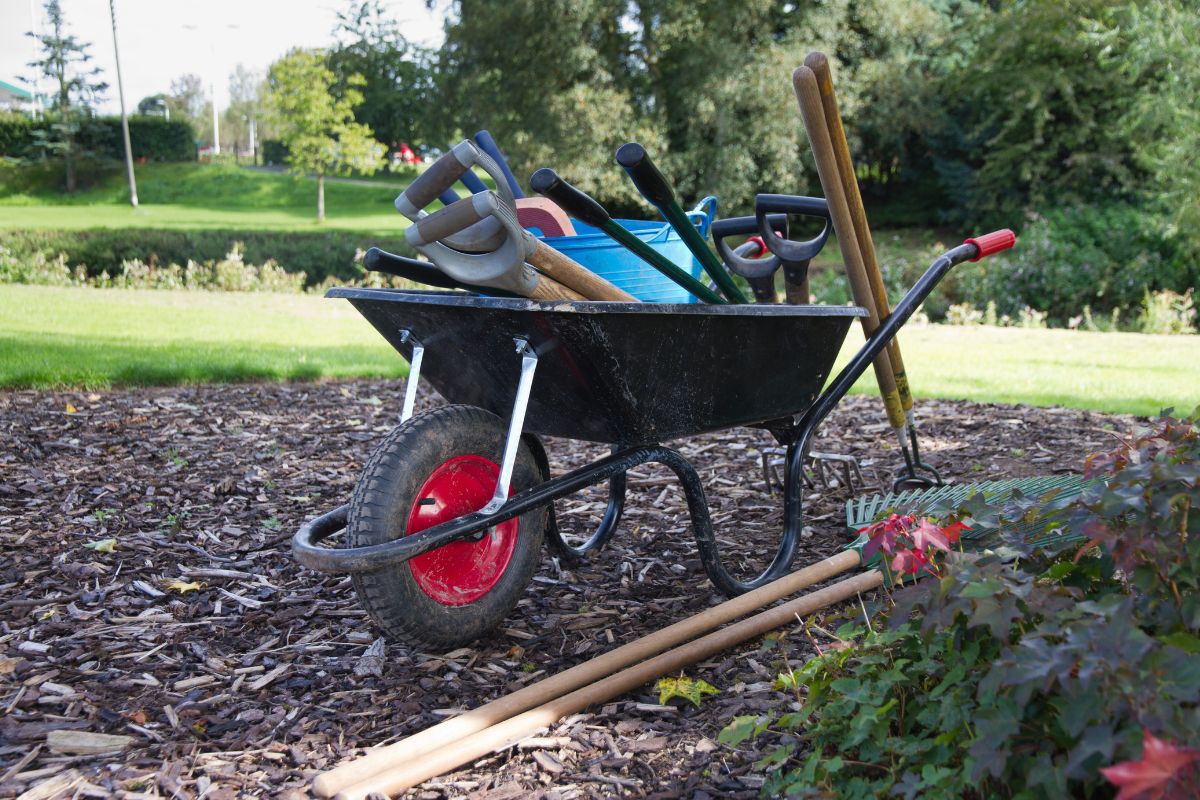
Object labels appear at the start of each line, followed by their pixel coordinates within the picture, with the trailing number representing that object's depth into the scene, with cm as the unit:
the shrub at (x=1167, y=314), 1184
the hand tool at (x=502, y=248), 206
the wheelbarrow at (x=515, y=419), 221
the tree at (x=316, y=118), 2738
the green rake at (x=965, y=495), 284
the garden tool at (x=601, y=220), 214
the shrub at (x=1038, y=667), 129
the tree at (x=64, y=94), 3544
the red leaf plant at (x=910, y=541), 176
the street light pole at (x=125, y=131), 2820
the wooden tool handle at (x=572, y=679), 186
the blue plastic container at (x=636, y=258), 264
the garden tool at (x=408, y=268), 262
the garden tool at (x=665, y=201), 218
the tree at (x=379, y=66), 3042
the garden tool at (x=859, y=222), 279
